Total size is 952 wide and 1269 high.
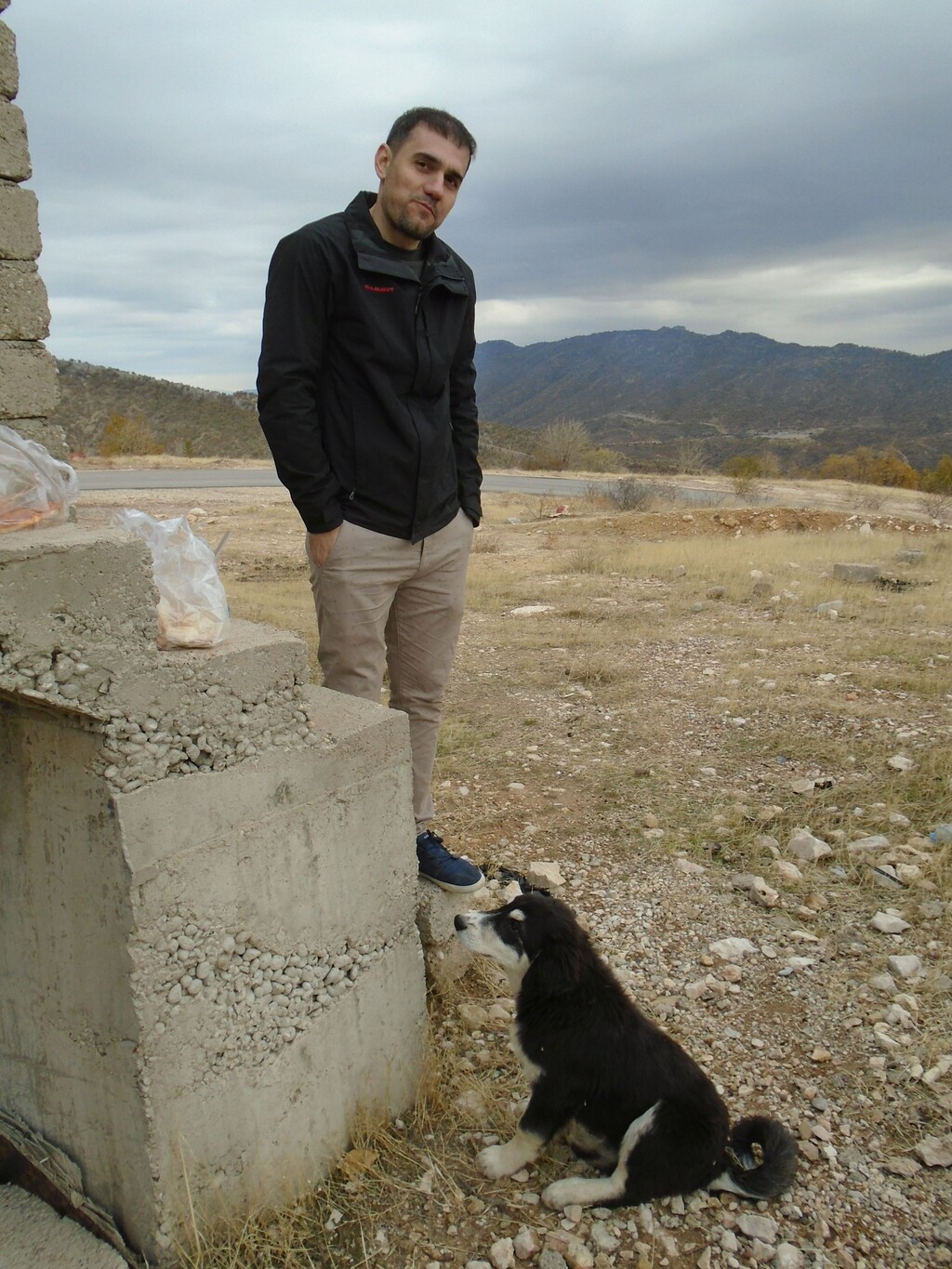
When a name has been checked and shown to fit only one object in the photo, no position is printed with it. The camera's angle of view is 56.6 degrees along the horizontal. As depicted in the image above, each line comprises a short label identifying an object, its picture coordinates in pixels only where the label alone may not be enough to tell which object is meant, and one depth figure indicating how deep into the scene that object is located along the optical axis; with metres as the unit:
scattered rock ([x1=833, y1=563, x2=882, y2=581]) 9.97
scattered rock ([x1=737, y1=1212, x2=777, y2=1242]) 2.17
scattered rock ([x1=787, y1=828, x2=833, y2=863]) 3.93
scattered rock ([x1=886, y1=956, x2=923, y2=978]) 3.14
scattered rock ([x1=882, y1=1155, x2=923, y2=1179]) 2.37
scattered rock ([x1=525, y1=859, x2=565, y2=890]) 3.71
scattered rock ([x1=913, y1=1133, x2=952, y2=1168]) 2.40
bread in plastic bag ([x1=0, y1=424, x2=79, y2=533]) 1.91
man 2.47
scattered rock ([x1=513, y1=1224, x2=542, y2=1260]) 2.13
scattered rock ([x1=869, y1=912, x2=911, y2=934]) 3.39
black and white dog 2.17
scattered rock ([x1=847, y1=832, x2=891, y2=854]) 3.96
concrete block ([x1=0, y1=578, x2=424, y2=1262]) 1.86
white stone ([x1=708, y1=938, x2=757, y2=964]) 3.27
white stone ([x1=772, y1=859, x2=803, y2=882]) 3.77
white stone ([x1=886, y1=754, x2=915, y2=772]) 4.70
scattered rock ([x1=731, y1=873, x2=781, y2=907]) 3.62
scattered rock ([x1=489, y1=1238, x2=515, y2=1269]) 2.10
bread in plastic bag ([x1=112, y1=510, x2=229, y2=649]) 2.04
